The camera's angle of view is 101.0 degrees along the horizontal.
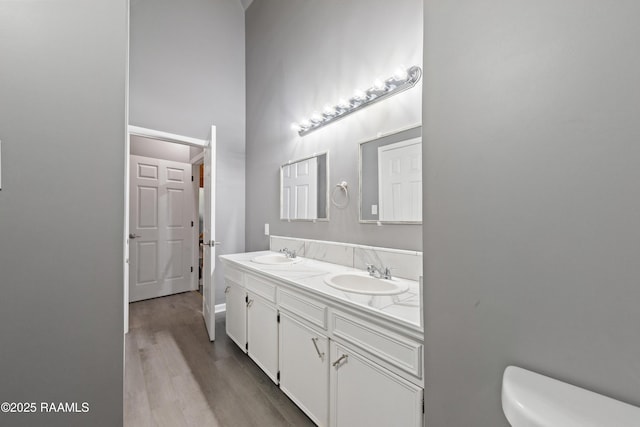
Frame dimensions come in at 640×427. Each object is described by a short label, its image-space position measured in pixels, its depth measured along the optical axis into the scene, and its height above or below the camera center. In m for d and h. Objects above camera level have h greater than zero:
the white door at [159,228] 3.60 -0.16
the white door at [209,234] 2.50 -0.17
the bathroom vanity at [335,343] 0.97 -0.60
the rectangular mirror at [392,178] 1.56 +0.25
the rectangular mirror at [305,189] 2.23 +0.26
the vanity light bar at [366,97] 1.55 +0.82
